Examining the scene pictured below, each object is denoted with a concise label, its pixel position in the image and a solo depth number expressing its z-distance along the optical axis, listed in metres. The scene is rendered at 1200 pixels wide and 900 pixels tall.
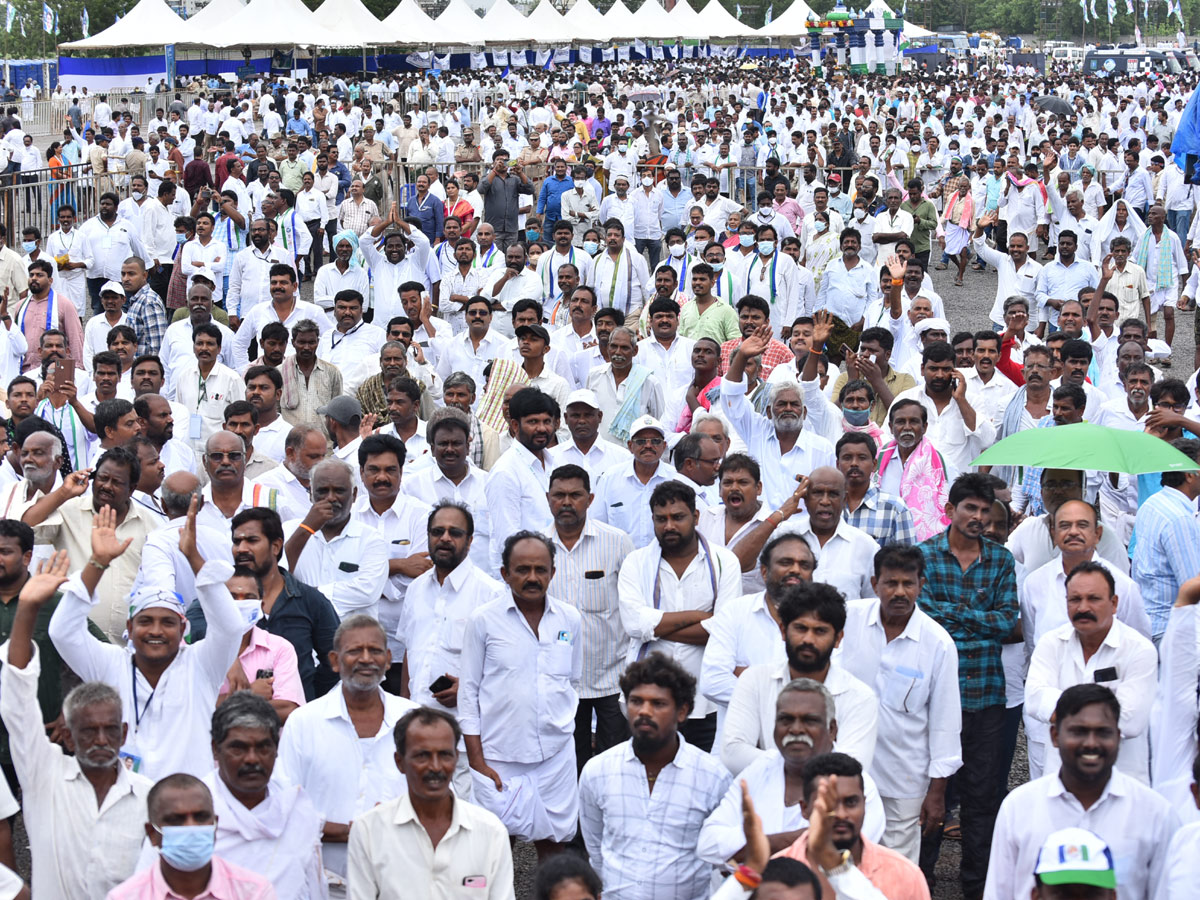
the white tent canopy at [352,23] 41.16
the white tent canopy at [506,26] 50.41
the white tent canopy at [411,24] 43.88
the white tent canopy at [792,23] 67.00
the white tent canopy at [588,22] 55.81
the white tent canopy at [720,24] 62.09
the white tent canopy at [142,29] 36.00
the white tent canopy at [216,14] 40.12
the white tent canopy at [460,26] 47.38
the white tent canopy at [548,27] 52.12
